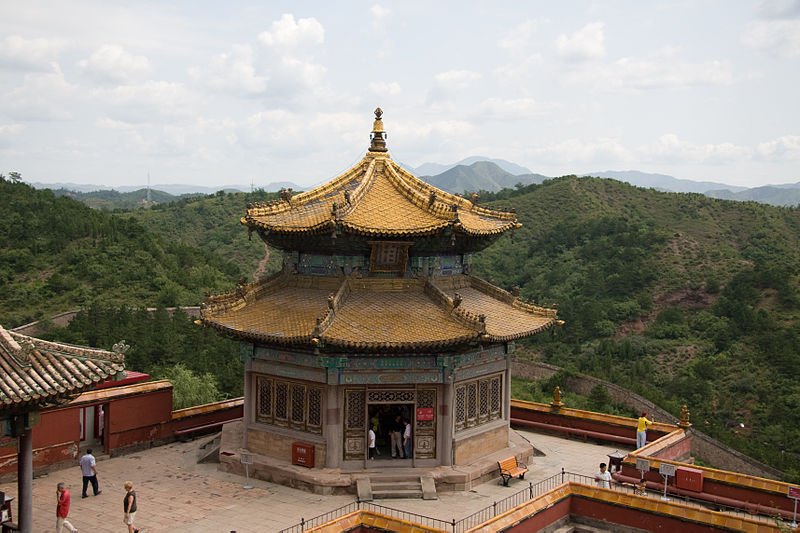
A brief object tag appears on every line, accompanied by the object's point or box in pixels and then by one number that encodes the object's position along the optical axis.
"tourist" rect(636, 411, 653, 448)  22.72
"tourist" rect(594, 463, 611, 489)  19.09
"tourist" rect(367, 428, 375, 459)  19.48
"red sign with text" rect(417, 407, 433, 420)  19.62
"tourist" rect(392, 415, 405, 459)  19.91
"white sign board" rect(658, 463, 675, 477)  18.80
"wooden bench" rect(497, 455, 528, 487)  19.75
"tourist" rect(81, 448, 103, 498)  18.28
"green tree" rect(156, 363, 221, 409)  34.16
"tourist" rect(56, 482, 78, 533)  15.41
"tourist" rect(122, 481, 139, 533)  15.96
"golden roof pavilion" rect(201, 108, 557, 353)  18.91
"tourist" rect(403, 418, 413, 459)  19.81
